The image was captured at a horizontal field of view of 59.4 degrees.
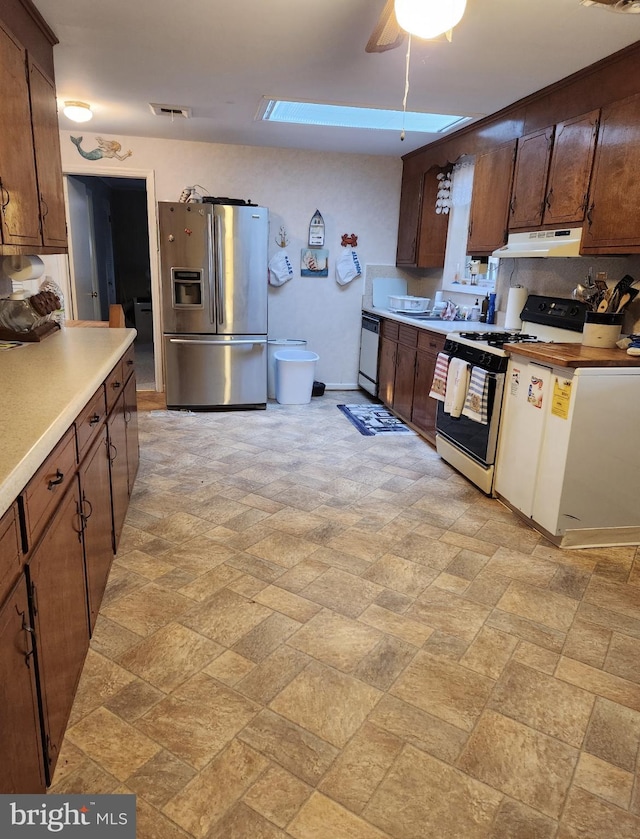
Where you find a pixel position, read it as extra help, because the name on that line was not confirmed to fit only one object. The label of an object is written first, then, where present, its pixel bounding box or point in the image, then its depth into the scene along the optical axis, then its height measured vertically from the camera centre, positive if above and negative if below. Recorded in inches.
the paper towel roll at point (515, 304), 156.9 -9.0
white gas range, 129.2 -20.7
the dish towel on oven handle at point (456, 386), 139.7 -28.4
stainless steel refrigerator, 188.1 -14.2
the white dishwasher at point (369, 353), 219.5 -33.7
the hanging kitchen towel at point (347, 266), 227.1 -0.3
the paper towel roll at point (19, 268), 117.1 -2.8
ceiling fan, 67.8 +29.9
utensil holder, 116.9 -10.9
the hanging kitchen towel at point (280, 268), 220.1 -1.9
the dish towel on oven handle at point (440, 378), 150.4 -28.6
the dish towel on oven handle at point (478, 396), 129.3 -28.6
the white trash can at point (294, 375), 211.0 -41.0
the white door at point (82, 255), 214.1 +0.4
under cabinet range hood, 124.5 +6.6
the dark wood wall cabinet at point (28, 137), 90.0 +20.6
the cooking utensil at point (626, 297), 118.3 -4.5
